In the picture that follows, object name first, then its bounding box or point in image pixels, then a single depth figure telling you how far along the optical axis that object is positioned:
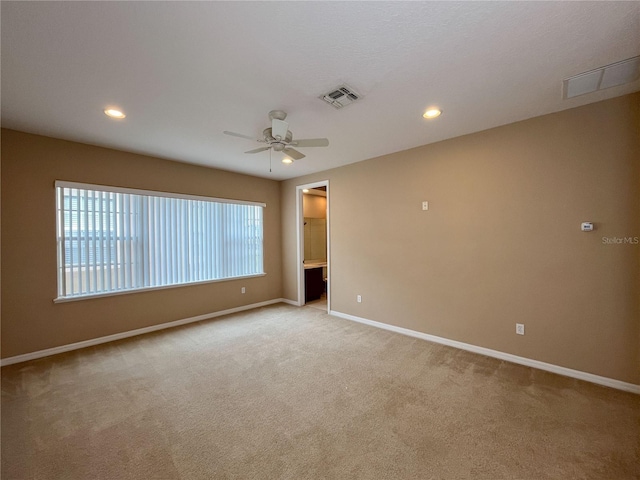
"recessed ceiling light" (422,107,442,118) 2.55
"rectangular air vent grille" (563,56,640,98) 1.92
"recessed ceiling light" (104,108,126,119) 2.52
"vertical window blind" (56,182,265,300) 3.32
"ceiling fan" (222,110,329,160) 2.35
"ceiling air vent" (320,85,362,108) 2.17
